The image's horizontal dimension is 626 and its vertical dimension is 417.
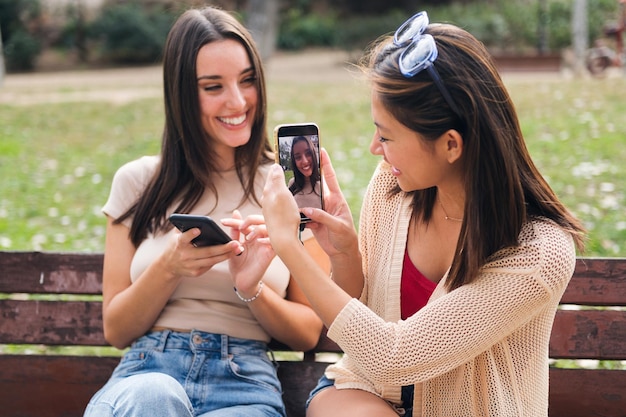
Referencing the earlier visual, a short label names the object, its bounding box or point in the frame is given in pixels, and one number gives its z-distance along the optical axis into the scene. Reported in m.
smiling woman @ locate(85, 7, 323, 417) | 2.80
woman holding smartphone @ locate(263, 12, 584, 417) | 2.29
